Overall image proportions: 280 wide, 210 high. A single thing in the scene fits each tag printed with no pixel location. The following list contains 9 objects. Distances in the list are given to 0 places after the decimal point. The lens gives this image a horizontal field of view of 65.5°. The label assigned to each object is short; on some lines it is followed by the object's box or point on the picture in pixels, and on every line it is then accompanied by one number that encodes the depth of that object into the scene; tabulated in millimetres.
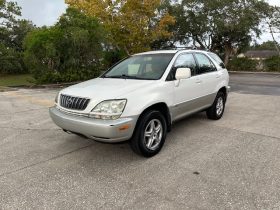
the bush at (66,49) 9875
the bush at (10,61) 14495
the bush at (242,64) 17763
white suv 2919
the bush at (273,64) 16875
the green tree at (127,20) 13371
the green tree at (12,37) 14674
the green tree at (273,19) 17015
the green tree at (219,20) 16038
